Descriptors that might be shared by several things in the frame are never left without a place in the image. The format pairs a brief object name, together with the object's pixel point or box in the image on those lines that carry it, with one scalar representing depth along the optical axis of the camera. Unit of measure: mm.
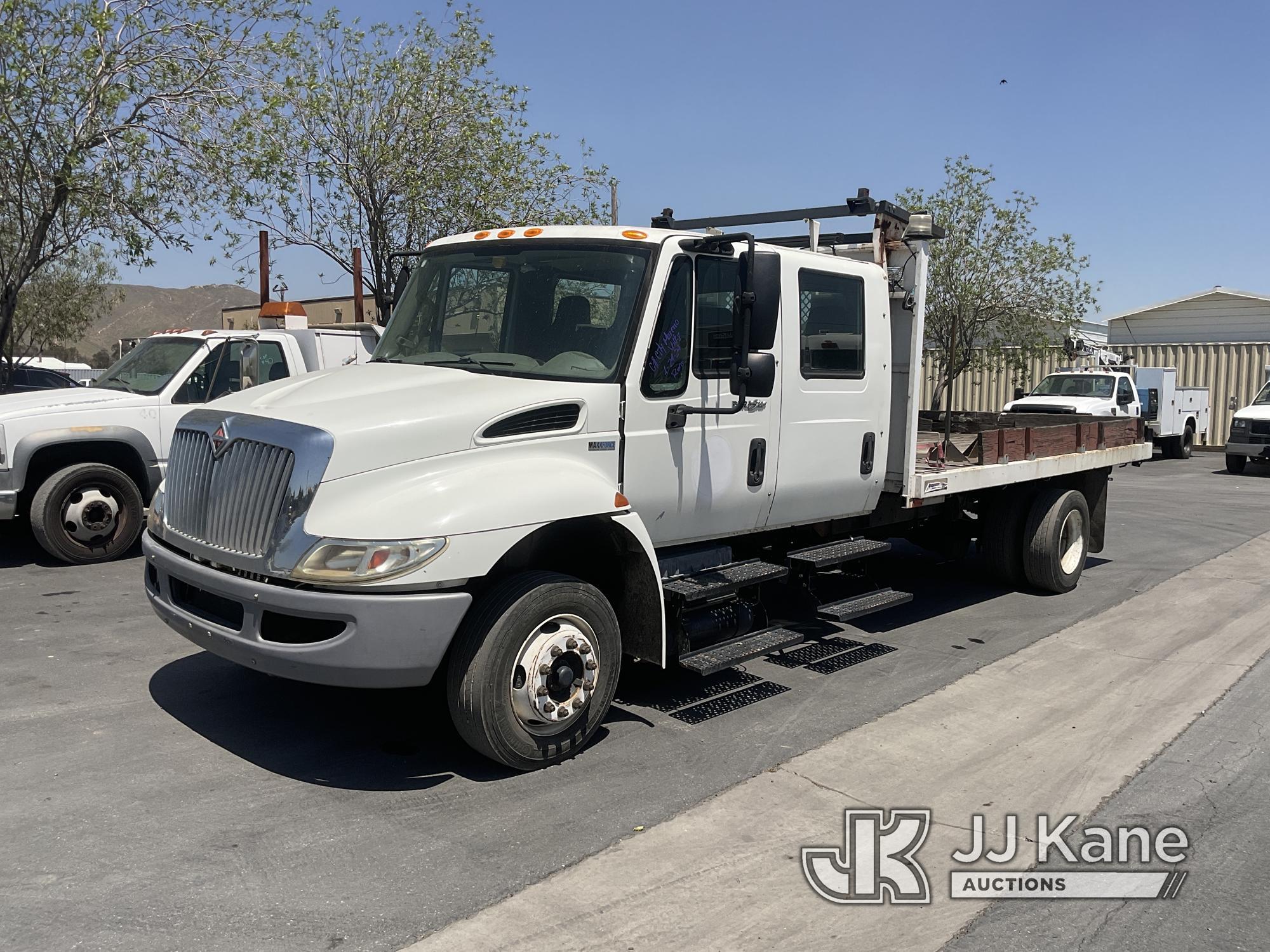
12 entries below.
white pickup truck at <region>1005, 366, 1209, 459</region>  22203
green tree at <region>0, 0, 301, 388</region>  12156
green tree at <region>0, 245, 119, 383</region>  34250
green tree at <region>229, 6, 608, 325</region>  15672
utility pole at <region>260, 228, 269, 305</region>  16016
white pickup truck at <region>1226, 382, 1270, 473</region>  21188
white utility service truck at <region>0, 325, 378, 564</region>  8805
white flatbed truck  4375
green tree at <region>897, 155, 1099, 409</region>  24188
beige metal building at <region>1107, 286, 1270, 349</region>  35219
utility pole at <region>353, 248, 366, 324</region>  15609
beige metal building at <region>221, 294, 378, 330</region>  32406
